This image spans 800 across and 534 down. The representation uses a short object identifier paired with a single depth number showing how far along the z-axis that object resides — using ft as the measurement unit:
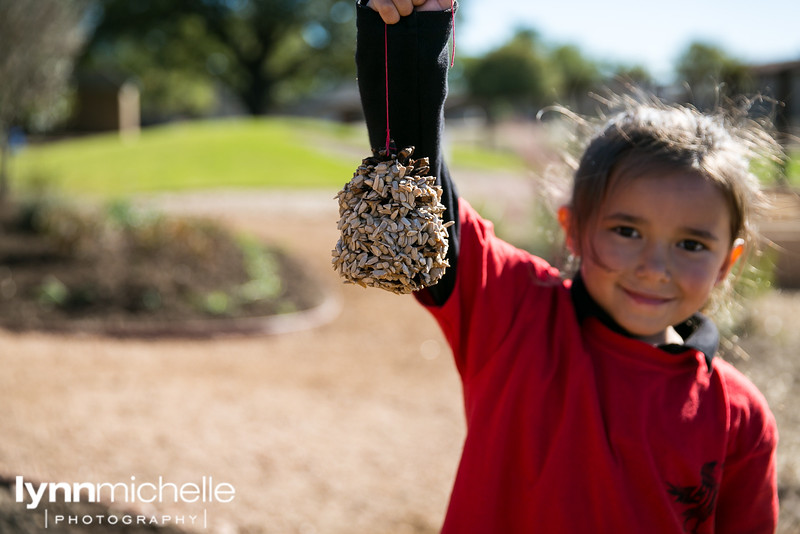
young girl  6.09
